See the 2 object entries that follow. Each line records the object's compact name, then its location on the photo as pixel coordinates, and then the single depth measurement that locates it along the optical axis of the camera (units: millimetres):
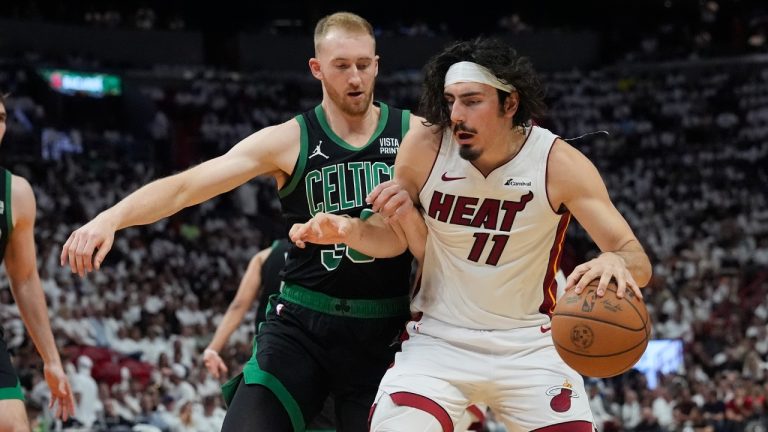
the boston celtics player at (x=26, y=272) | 10266
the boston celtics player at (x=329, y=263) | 9281
